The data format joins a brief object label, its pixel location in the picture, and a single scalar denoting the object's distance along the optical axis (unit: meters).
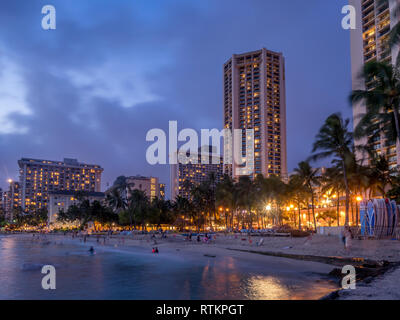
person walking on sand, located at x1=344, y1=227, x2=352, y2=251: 28.27
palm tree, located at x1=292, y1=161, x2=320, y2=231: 66.19
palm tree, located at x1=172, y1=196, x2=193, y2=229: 100.31
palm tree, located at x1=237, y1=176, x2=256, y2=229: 82.44
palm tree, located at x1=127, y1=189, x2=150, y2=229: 100.31
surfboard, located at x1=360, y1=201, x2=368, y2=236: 38.03
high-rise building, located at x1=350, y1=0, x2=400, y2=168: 88.31
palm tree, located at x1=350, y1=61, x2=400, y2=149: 23.81
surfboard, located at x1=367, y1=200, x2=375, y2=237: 37.02
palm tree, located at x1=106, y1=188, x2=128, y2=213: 104.99
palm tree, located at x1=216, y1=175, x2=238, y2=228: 83.31
